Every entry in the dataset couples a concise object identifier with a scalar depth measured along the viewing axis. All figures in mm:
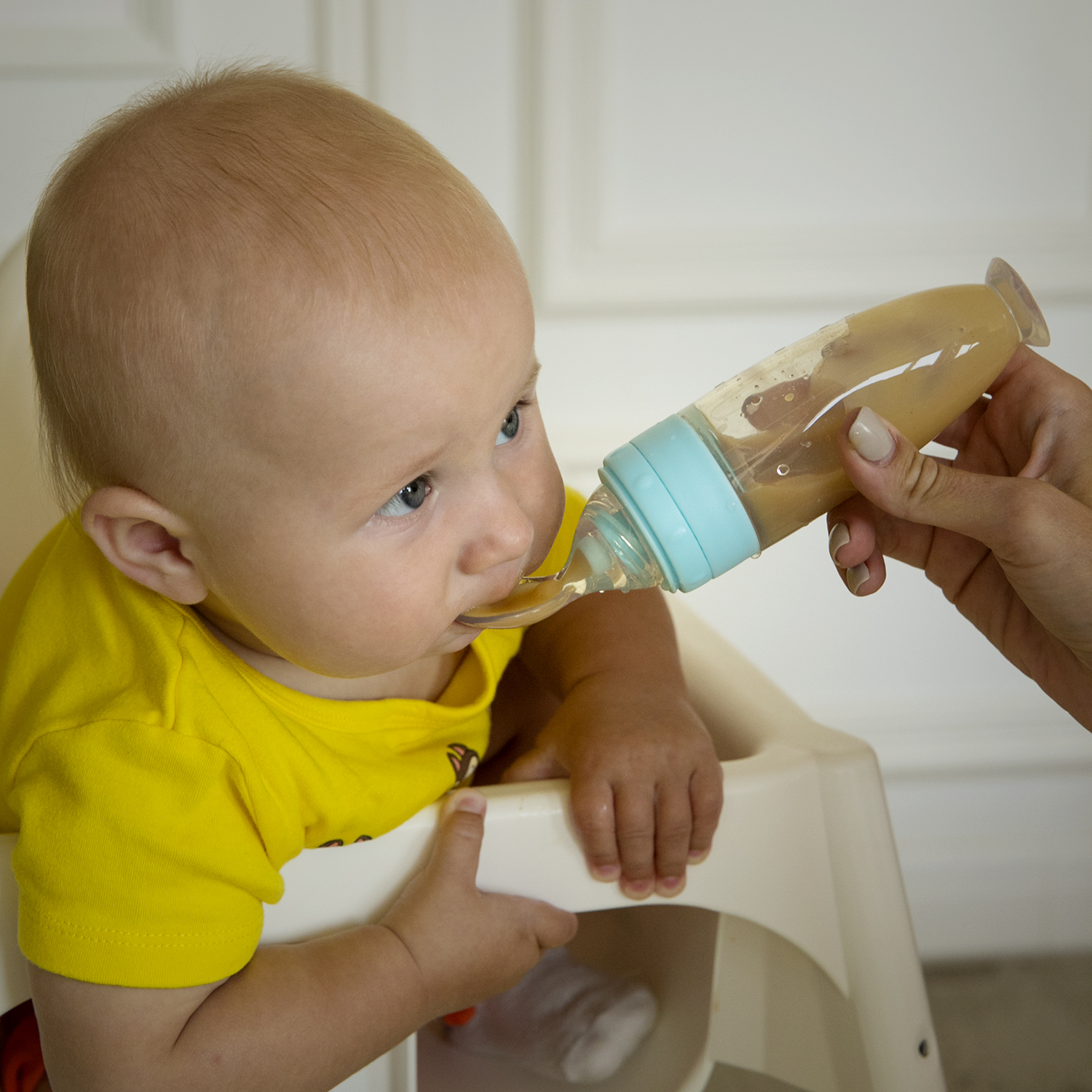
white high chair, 545
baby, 465
